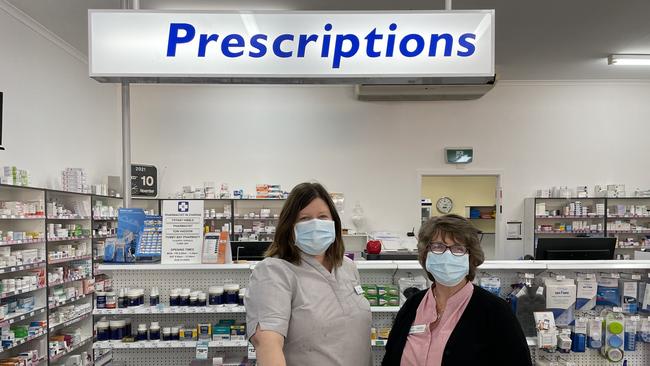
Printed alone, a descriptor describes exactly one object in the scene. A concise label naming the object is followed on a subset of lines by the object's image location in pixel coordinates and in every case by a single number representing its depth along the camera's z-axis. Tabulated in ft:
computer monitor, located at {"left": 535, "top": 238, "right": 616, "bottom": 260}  11.35
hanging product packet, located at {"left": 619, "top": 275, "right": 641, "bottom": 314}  9.57
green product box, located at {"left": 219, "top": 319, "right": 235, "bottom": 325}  9.71
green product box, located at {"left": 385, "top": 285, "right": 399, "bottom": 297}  9.61
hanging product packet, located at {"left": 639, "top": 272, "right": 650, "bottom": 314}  9.51
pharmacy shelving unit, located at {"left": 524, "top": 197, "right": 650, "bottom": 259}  25.29
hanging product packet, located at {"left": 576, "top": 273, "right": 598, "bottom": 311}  9.48
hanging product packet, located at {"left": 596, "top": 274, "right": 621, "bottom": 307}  9.61
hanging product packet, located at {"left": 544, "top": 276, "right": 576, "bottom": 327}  9.29
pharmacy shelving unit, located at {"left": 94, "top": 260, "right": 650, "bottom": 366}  9.57
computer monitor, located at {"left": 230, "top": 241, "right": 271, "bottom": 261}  12.17
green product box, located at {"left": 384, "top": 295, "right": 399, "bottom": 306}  9.57
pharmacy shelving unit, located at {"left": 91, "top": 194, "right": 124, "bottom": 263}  20.65
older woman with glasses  5.15
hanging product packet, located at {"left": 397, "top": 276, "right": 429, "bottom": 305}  9.72
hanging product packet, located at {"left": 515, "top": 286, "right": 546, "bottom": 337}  9.22
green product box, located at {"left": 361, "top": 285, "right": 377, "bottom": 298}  9.61
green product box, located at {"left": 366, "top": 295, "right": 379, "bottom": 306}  9.56
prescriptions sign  8.57
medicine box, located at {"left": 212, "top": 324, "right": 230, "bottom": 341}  9.52
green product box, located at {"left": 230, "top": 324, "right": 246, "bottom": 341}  9.53
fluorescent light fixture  22.27
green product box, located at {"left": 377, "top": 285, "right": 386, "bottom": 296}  9.57
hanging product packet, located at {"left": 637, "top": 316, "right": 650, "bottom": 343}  9.33
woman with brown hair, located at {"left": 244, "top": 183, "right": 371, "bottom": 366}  4.78
